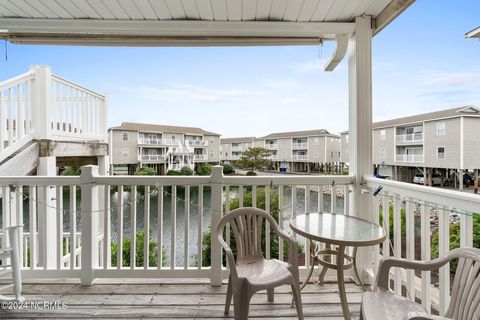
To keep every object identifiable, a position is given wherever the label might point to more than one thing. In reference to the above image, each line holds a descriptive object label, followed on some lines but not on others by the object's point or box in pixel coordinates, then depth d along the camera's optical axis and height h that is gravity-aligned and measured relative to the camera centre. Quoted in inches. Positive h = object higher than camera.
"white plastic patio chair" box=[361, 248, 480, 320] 46.4 -25.6
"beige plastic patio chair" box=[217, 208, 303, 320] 66.4 -31.2
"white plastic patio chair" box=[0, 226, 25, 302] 83.4 -32.6
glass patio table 65.2 -19.8
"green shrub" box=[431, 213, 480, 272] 58.7 -20.7
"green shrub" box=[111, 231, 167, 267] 201.8 -73.0
